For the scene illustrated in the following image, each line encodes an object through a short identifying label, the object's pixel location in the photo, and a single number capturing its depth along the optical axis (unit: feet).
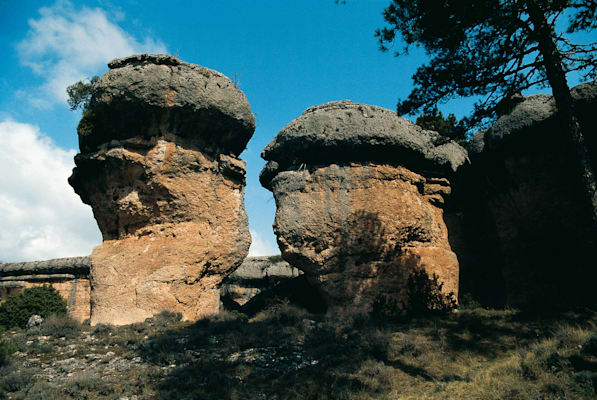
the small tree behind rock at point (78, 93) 47.89
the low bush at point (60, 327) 30.32
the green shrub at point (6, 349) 23.80
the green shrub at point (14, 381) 19.99
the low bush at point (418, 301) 33.76
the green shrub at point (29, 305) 36.32
